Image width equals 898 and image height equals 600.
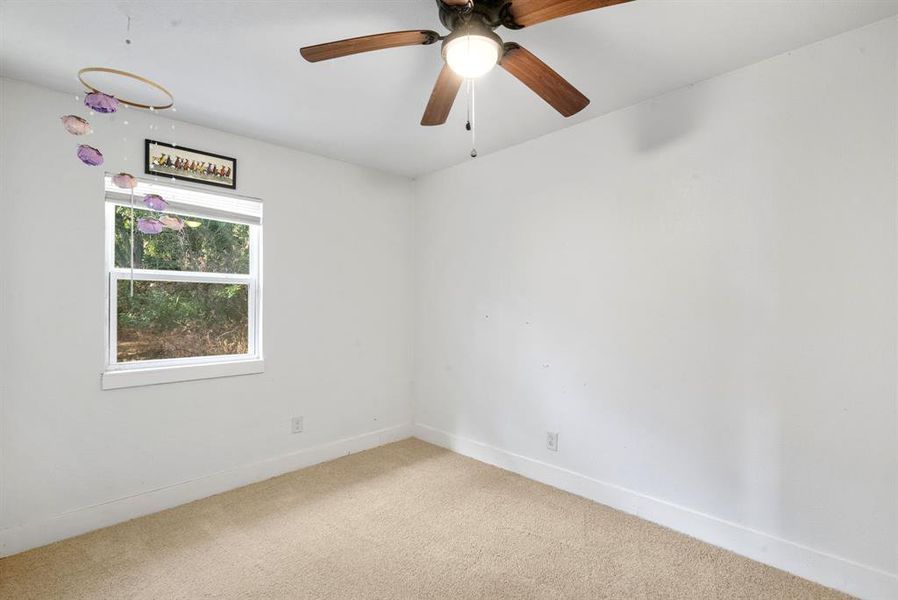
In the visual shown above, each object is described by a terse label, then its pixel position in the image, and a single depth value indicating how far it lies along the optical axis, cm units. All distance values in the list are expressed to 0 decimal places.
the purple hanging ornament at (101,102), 142
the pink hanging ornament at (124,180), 167
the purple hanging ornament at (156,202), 181
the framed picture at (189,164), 262
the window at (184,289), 258
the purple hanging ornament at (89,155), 151
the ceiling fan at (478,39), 141
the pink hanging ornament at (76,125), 141
